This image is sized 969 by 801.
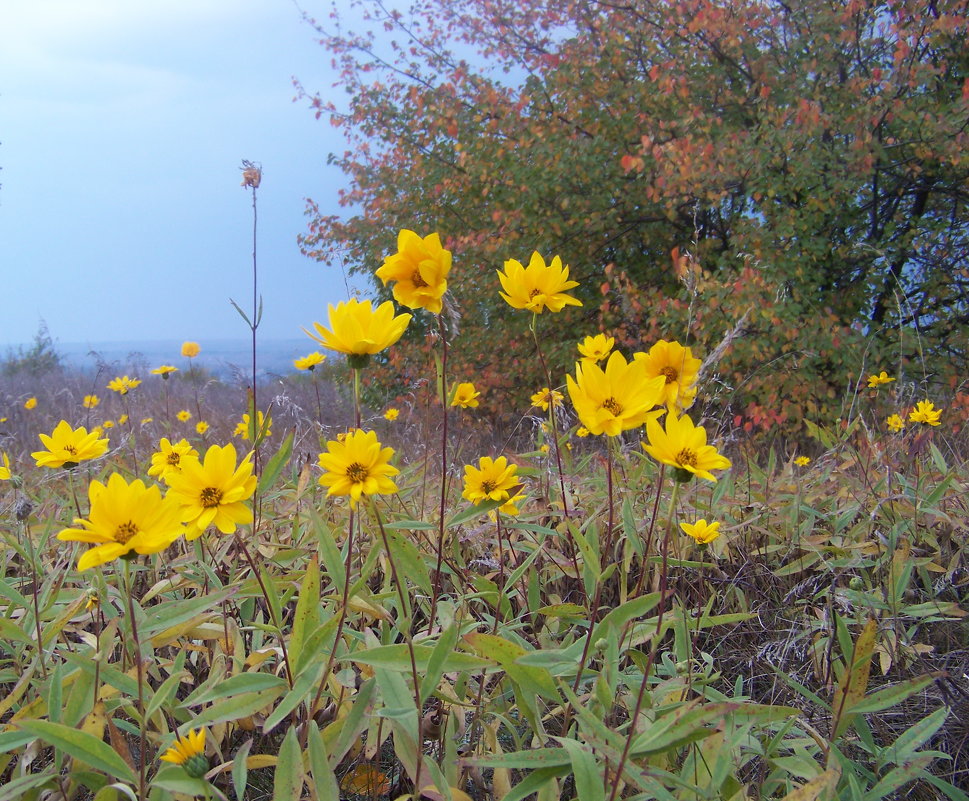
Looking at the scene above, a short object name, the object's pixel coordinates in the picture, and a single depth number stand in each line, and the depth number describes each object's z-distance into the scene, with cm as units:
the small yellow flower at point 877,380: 281
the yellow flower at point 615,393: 90
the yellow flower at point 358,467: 90
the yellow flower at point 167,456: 153
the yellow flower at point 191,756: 81
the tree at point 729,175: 439
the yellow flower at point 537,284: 117
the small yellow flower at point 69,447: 125
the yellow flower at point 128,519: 78
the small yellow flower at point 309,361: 186
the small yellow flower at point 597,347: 142
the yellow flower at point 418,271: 94
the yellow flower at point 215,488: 87
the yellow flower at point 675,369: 106
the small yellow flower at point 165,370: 301
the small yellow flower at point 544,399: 177
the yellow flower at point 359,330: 94
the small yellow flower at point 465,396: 193
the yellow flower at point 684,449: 92
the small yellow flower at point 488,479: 119
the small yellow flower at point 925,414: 245
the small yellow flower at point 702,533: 143
